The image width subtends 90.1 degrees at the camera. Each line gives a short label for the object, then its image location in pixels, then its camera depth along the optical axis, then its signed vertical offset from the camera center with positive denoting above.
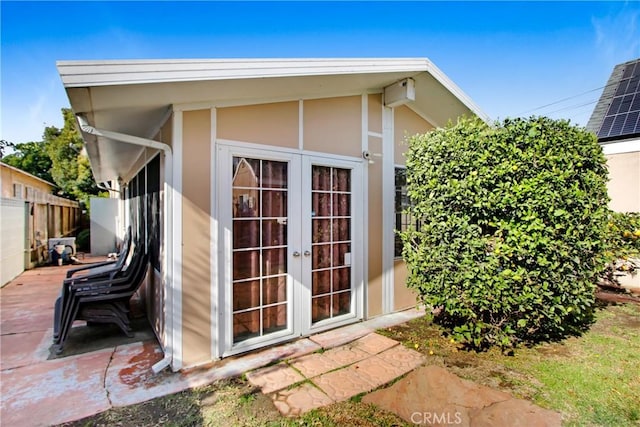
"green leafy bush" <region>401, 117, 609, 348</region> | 3.49 -0.11
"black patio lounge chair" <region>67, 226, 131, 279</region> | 5.15 -0.88
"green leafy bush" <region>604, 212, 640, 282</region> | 5.94 -0.41
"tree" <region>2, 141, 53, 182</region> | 26.84 +4.90
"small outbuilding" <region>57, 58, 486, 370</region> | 3.32 +0.44
